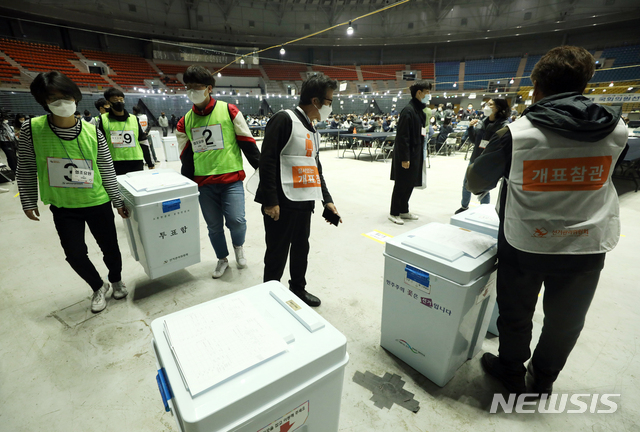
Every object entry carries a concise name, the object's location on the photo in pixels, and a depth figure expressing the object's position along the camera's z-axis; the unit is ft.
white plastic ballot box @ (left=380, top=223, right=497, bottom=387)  3.90
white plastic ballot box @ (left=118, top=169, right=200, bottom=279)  6.20
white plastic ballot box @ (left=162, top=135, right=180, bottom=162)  23.79
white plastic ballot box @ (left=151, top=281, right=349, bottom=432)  1.98
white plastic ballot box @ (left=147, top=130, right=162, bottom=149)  23.19
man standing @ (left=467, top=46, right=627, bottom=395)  3.23
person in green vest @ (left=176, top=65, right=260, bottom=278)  6.62
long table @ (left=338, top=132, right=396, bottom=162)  24.05
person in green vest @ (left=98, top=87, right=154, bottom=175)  9.16
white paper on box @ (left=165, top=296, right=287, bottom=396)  2.13
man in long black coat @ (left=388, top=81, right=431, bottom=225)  10.12
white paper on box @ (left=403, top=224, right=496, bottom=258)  4.19
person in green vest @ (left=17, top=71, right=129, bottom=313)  5.15
